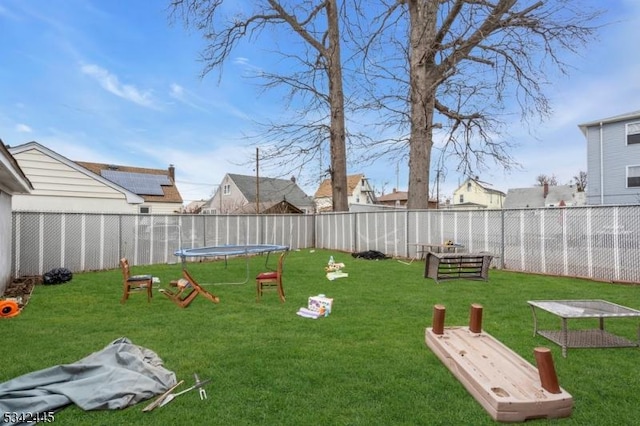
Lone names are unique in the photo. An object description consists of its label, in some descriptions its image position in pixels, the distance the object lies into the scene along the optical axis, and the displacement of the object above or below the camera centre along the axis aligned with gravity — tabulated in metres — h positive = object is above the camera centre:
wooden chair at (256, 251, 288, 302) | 6.69 -1.11
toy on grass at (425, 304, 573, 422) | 2.71 -1.36
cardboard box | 5.78 -1.35
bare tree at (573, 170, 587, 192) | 43.29 +4.71
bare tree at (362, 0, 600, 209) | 11.27 +4.88
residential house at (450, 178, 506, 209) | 51.72 +3.07
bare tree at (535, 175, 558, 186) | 52.88 +5.63
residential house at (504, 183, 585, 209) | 38.38 +2.47
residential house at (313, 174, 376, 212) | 44.59 +3.22
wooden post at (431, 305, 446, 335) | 4.24 -1.17
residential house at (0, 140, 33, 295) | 6.28 +0.36
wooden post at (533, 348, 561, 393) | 2.83 -1.17
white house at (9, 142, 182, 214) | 13.11 +1.13
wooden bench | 8.74 -1.13
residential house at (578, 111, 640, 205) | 20.11 +3.36
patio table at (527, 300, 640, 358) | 4.02 -1.29
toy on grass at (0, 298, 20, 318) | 5.74 -1.42
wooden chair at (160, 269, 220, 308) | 6.36 -1.37
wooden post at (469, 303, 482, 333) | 4.34 -1.20
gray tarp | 2.89 -1.41
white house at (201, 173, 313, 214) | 35.28 +2.27
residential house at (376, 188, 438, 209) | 51.16 +2.75
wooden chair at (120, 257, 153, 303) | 6.72 -1.19
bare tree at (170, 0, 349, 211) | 16.41 +6.89
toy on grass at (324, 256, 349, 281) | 9.29 -1.44
